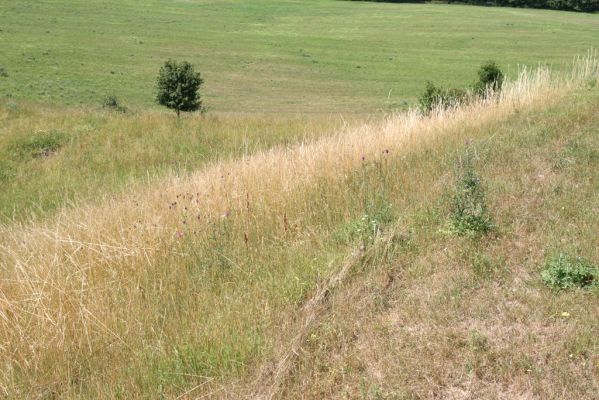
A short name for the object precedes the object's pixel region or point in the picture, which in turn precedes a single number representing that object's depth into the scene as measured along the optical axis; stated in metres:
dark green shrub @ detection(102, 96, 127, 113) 25.97
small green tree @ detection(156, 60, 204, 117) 22.56
